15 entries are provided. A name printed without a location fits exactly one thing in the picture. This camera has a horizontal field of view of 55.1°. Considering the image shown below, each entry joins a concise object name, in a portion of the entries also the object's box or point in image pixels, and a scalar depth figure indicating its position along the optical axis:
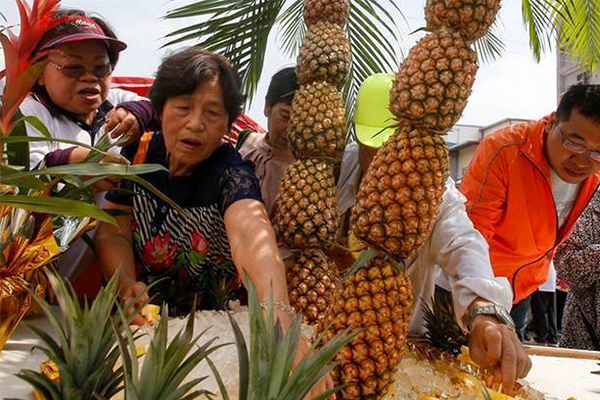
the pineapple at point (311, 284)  1.36
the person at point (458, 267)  1.12
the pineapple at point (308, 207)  1.38
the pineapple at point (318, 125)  1.45
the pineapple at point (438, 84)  1.10
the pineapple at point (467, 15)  1.15
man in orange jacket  2.09
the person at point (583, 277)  2.72
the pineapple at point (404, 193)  1.07
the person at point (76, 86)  1.68
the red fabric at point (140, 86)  2.48
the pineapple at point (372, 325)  1.04
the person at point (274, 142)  2.01
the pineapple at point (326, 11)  1.61
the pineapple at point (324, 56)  1.53
